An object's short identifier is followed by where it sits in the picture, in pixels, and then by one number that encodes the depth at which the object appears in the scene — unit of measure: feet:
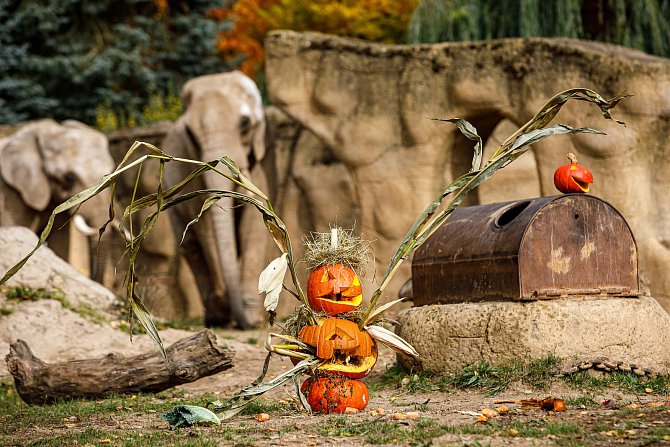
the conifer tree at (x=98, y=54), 82.12
